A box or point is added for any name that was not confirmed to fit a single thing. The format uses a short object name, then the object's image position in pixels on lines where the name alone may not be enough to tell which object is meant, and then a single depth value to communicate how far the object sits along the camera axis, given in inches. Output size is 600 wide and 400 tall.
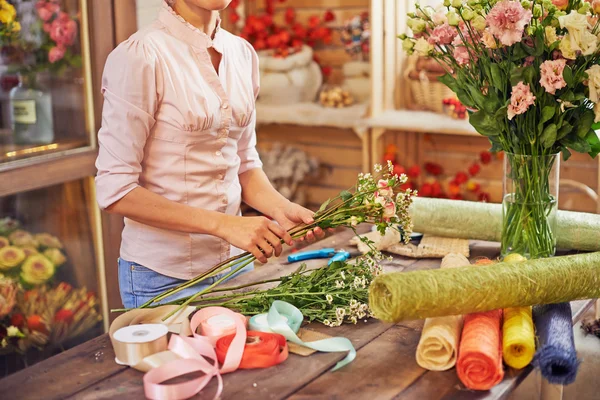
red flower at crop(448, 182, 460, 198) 159.3
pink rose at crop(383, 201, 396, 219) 60.7
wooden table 47.1
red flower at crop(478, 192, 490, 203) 156.8
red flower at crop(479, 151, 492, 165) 155.3
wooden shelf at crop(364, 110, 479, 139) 141.1
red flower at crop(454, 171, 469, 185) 158.6
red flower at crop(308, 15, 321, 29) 169.3
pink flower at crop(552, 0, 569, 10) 62.9
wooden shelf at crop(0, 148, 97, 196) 100.2
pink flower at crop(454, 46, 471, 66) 66.7
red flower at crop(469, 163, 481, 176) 157.9
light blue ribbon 52.5
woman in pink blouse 64.3
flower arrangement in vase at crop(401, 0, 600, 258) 61.5
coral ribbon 50.3
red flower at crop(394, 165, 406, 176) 155.6
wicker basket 149.3
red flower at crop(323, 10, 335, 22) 167.7
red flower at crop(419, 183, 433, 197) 161.3
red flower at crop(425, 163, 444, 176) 163.0
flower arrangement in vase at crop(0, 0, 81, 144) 104.0
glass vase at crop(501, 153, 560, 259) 68.2
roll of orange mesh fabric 47.7
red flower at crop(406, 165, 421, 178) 160.6
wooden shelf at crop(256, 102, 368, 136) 154.3
